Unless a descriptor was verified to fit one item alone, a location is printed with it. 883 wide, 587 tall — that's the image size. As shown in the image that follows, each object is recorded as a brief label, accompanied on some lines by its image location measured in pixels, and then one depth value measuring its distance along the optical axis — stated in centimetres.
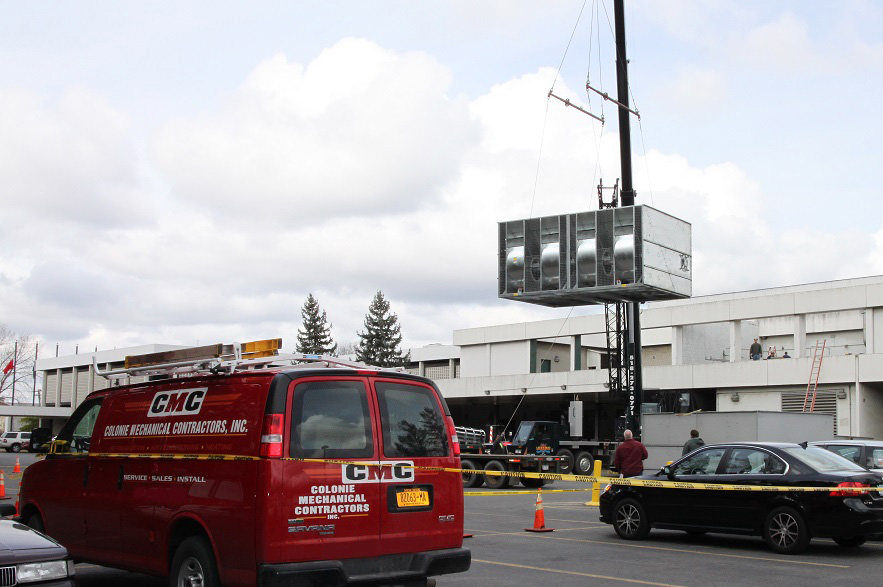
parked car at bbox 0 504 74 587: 698
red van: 749
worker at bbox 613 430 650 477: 1828
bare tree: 9944
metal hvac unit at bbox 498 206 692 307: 3188
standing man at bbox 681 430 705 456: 2160
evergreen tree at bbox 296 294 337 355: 10238
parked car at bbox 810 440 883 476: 1662
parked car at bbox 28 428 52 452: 1043
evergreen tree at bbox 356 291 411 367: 9756
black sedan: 1257
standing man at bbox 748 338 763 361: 4553
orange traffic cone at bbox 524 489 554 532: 1569
